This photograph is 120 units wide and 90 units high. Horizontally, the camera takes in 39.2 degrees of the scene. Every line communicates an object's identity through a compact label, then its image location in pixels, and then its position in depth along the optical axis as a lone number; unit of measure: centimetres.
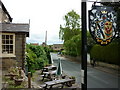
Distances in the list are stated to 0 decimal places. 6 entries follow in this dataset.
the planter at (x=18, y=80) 801
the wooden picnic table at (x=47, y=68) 1398
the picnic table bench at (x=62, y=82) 835
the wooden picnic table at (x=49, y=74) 1131
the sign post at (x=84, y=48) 357
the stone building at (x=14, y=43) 1191
